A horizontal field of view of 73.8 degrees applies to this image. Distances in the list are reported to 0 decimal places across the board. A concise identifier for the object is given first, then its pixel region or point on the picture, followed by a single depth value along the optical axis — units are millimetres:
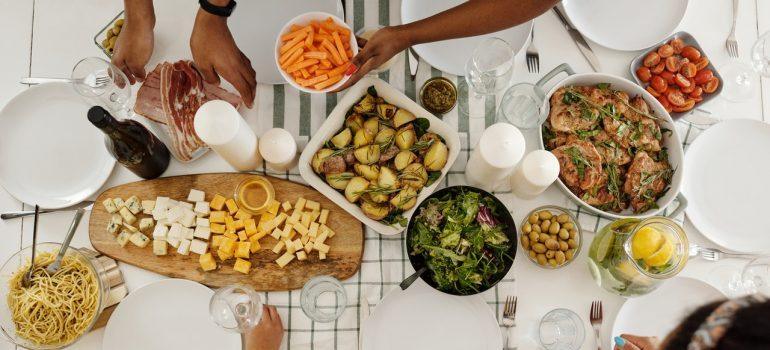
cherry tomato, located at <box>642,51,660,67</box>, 1424
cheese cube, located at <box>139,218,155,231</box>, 1350
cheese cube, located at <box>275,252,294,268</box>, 1331
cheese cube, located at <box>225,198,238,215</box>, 1358
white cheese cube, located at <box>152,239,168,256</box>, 1333
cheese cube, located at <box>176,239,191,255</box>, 1334
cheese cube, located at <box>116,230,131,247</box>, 1334
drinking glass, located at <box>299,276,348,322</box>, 1303
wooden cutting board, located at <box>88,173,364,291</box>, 1338
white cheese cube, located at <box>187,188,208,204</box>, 1362
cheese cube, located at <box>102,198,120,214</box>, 1355
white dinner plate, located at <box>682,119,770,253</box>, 1399
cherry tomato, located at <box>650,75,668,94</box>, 1407
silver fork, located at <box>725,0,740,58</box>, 1504
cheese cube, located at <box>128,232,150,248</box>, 1341
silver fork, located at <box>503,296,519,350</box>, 1333
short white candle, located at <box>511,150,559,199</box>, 1212
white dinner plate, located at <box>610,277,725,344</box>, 1341
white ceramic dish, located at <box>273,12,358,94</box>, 1247
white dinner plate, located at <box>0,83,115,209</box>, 1375
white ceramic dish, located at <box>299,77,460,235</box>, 1279
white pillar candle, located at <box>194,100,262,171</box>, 1162
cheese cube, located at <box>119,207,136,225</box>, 1349
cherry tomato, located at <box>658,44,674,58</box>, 1428
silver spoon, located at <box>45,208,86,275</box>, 1270
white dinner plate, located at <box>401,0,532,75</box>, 1418
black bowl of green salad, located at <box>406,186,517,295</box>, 1247
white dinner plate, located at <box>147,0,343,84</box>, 1420
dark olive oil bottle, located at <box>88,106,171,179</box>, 1229
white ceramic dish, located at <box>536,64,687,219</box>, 1314
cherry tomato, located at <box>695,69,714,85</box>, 1408
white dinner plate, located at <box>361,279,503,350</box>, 1310
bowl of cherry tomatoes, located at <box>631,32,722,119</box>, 1404
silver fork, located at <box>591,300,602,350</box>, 1344
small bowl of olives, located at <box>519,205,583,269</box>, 1310
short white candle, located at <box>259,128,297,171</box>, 1255
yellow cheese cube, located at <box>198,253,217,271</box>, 1326
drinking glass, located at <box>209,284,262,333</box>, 1209
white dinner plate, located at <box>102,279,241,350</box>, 1310
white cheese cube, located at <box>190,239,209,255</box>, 1339
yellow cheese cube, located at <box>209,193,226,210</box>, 1357
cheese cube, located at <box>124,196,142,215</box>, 1353
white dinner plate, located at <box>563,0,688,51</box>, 1452
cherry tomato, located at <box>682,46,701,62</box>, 1436
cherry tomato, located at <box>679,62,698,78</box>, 1405
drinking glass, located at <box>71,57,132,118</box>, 1271
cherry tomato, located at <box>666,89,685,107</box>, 1396
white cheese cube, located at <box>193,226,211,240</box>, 1343
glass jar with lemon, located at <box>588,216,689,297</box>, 1136
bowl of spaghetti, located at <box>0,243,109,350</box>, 1240
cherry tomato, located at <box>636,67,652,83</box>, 1427
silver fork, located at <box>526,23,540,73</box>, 1448
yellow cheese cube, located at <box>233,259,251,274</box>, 1321
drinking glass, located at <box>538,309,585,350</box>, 1307
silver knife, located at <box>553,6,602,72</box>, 1465
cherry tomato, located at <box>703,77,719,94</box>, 1409
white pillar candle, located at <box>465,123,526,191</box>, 1160
